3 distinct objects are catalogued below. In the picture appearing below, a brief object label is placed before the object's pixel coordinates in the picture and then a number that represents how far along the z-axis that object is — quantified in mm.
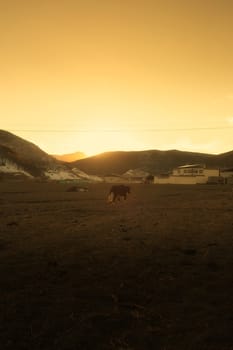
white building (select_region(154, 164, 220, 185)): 94125
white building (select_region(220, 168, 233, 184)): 109662
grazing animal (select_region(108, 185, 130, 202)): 33062
